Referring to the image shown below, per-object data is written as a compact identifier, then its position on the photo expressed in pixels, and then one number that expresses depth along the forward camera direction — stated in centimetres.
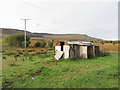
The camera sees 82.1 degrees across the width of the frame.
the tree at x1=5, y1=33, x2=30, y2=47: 3148
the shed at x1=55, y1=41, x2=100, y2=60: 943
